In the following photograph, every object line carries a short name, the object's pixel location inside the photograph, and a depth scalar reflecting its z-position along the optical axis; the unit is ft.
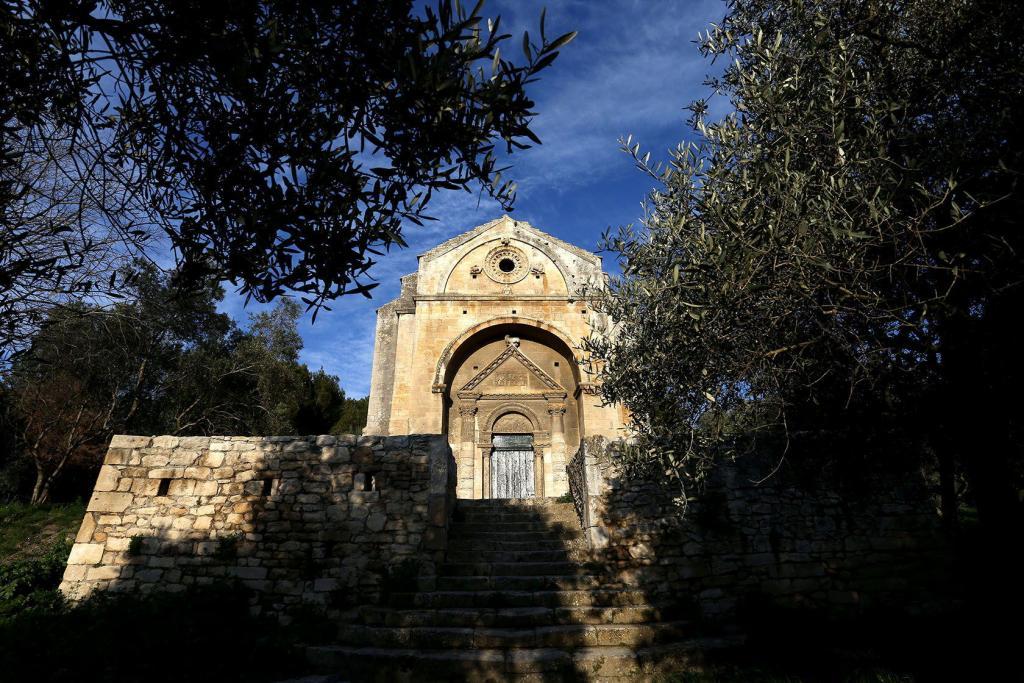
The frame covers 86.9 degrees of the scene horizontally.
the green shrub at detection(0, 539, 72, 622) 23.25
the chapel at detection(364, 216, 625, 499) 50.34
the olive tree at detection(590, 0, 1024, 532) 14.35
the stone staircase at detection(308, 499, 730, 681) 18.57
